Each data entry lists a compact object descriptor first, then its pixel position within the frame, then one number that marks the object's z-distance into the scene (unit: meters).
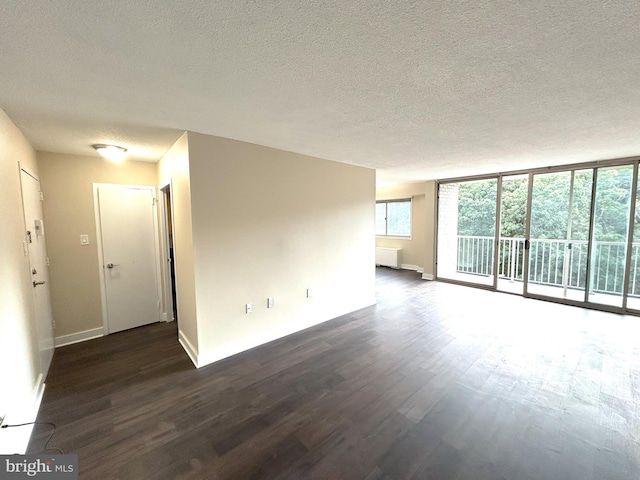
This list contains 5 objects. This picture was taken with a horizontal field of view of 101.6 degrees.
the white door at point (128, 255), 3.47
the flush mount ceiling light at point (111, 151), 2.89
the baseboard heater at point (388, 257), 7.54
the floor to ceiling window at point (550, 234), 4.00
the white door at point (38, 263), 2.43
